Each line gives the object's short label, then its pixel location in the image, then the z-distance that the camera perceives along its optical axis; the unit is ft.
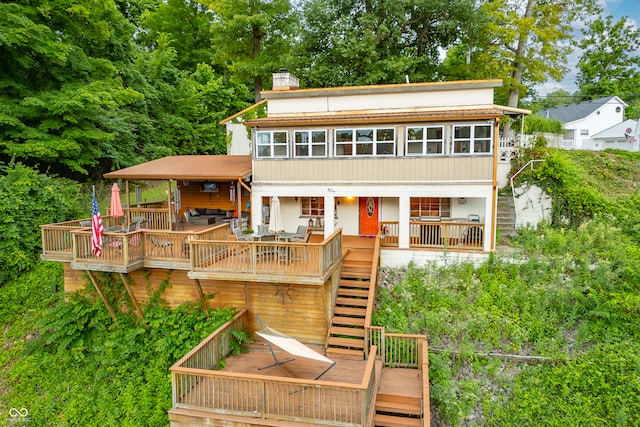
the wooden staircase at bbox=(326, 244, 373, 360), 31.37
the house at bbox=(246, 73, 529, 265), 39.65
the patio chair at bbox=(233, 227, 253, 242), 35.24
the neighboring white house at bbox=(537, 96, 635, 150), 108.68
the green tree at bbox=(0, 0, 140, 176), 45.60
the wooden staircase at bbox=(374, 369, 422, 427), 25.49
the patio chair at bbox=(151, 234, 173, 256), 33.60
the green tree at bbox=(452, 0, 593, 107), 67.62
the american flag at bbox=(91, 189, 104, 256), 31.45
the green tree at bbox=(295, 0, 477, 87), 68.08
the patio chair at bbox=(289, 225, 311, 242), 37.06
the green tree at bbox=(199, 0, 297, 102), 69.77
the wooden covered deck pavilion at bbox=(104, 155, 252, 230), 45.11
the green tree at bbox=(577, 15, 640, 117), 124.36
